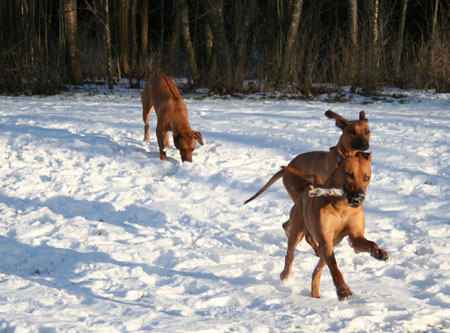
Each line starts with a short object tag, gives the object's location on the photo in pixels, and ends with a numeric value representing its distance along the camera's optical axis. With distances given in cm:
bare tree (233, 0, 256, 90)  3103
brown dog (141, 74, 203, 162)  1417
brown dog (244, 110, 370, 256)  935
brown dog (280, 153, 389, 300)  658
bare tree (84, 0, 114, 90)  3203
